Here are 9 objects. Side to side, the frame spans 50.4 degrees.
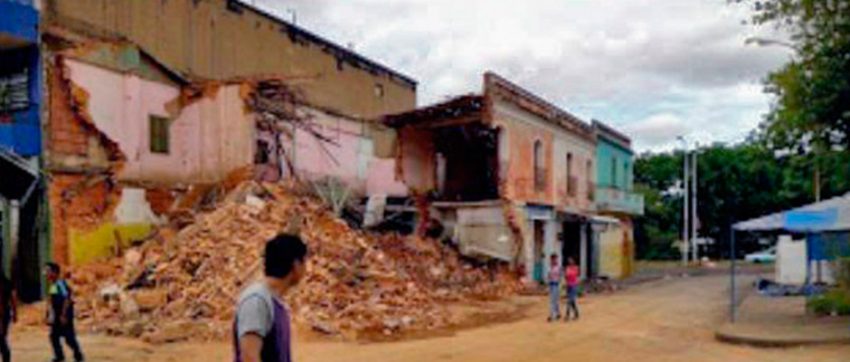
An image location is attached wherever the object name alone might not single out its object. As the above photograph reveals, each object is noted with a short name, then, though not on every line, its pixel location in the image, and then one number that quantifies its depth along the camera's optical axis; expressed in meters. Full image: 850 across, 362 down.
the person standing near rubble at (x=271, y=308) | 4.25
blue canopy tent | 17.38
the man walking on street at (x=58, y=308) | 12.66
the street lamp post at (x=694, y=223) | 54.10
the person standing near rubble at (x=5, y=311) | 11.71
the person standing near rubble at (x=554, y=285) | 20.12
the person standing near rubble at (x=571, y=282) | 20.34
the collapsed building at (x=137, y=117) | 21.36
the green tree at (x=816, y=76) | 16.95
